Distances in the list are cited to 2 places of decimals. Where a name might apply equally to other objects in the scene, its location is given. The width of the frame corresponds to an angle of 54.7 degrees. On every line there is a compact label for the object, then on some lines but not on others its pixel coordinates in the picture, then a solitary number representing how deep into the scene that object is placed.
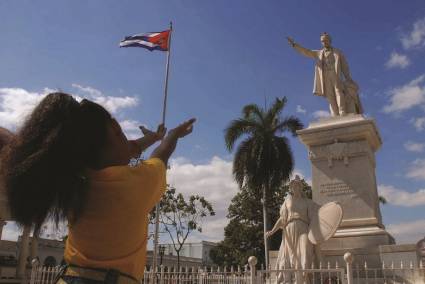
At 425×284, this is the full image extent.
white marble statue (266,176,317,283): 9.10
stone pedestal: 9.79
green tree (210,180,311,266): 33.84
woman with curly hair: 1.56
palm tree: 22.27
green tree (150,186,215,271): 30.08
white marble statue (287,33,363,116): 12.33
